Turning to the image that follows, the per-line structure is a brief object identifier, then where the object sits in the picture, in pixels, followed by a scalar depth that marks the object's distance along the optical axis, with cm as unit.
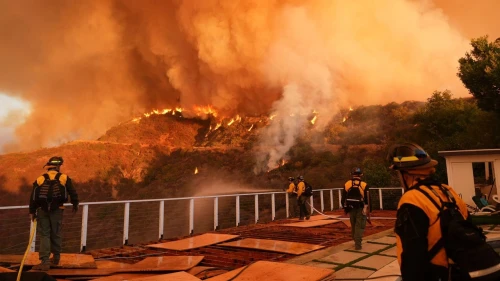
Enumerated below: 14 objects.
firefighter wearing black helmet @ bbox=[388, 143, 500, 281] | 152
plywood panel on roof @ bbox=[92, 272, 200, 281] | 397
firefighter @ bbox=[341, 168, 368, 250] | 652
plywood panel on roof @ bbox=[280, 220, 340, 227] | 1019
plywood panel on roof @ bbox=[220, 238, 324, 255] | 615
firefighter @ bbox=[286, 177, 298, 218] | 1286
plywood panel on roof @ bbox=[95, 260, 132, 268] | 520
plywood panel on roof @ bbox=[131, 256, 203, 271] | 473
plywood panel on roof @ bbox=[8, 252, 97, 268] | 485
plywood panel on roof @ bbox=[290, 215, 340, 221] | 1214
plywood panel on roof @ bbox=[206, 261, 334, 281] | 375
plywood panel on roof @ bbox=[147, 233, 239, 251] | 683
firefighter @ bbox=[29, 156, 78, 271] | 488
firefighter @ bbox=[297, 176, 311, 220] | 1214
